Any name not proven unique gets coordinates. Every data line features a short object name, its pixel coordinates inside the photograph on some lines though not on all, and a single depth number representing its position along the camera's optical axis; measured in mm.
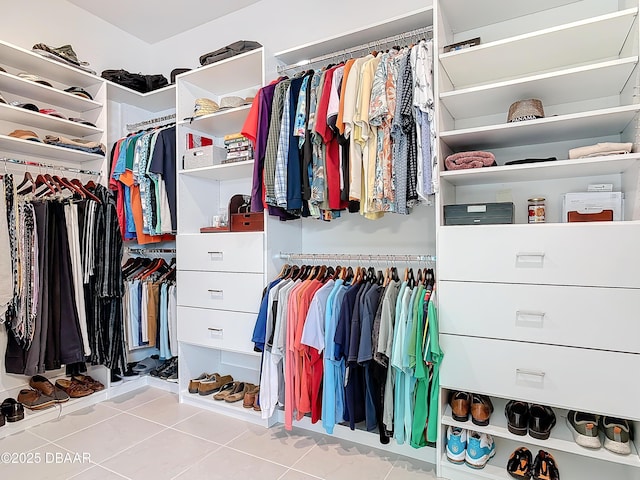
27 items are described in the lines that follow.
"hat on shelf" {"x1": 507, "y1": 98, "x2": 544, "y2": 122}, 1719
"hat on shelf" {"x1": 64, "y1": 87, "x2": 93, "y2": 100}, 2667
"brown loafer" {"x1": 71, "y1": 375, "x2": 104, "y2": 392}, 2680
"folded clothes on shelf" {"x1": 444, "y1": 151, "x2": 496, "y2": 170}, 1761
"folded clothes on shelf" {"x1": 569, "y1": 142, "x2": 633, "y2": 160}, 1545
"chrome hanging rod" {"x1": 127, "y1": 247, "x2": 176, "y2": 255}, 3068
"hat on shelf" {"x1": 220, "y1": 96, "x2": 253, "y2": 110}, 2576
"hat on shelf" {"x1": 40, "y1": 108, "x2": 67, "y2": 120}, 2534
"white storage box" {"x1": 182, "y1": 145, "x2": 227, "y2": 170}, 2623
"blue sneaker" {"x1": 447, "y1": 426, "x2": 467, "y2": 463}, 1786
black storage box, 1718
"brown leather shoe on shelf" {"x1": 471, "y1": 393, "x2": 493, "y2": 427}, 1732
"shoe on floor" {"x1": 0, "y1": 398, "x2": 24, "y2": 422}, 2234
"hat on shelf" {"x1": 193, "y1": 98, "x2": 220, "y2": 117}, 2629
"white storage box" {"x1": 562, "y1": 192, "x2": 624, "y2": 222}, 1701
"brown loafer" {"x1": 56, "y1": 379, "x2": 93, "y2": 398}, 2584
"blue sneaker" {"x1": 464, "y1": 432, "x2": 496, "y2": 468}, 1753
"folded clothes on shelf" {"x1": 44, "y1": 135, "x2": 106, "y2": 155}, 2548
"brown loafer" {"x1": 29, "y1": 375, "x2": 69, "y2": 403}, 2477
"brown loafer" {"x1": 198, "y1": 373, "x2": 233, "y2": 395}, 2618
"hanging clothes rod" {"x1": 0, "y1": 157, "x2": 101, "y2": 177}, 2328
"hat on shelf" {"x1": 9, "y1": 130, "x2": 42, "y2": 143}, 2412
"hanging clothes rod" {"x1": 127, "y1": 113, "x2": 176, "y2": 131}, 3035
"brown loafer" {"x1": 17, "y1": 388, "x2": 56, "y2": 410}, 2381
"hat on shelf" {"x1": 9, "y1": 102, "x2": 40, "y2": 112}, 2407
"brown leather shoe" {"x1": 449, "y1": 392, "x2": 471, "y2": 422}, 1778
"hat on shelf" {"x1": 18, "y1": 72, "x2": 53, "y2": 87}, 2400
